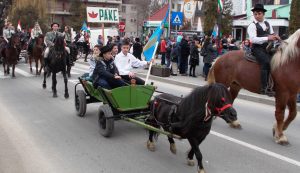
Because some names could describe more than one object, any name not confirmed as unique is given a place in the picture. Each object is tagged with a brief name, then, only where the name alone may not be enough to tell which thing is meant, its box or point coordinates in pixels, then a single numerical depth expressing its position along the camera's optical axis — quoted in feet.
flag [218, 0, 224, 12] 58.59
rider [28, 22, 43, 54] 61.21
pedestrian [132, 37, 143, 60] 67.00
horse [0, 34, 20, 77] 54.19
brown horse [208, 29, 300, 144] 21.18
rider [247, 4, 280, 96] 22.52
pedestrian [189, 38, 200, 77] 53.98
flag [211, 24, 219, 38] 61.21
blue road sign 56.85
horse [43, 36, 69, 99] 37.06
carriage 21.71
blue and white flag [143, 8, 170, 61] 26.99
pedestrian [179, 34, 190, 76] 55.57
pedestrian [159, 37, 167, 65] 65.67
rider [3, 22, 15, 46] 63.54
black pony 14.05
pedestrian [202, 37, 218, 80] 51.04
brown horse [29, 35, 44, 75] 55.47
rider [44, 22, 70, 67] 39.58
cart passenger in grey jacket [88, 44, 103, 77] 27.36
